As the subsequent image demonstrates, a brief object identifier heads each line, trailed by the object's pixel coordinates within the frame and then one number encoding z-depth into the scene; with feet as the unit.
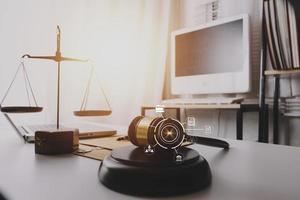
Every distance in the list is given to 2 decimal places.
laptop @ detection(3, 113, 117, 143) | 2.59
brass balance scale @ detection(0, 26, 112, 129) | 2.35
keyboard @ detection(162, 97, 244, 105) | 6.00
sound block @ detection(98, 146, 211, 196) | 1.16
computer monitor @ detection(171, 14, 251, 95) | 6.52
